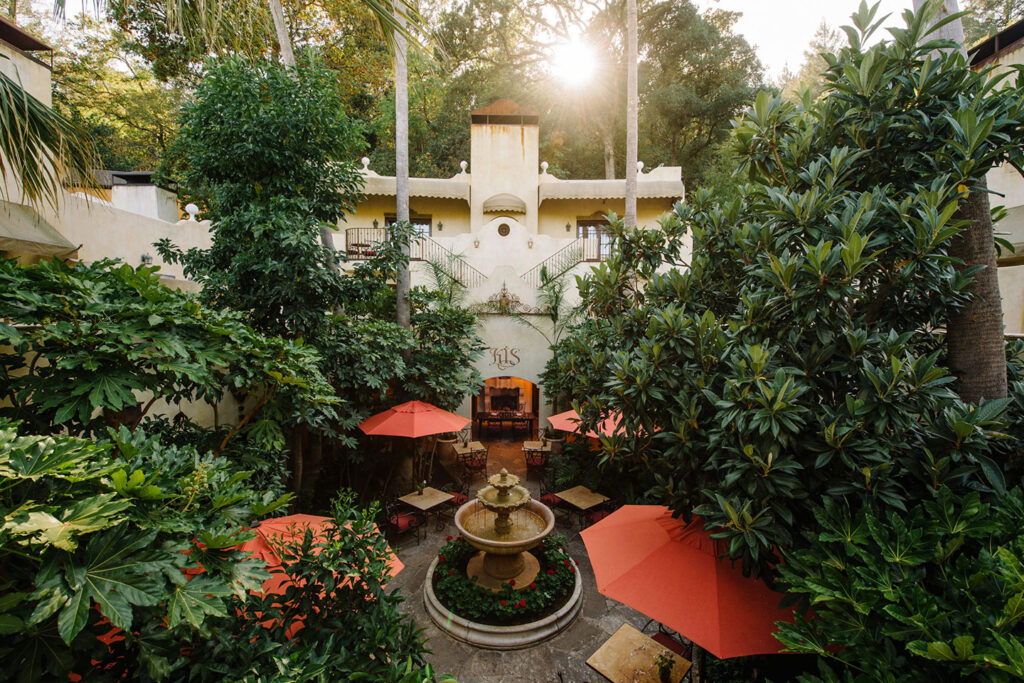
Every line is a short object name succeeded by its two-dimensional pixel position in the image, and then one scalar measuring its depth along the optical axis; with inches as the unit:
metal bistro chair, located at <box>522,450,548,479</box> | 451.2
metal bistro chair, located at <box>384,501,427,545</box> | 327.0
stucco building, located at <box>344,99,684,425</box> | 523.5
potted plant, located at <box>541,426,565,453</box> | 492.7
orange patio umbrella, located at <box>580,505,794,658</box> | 141.6
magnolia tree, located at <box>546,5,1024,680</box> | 98.7
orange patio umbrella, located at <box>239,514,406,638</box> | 145.2
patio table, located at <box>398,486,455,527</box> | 339.9
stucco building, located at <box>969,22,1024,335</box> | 327.6
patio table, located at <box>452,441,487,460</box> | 448.1
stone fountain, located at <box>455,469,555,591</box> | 263.6
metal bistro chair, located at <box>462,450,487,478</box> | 445.7
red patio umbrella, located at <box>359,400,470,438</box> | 342.6
